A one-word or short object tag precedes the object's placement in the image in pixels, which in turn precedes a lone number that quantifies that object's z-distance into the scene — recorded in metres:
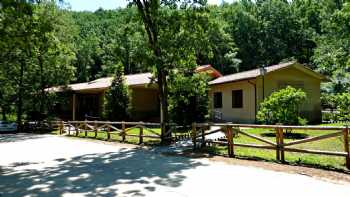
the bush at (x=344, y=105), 10.52
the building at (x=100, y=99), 28.95
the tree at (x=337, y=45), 14.12
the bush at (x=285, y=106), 17.39
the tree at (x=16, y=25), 10.63
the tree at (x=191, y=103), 20.09
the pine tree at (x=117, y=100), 25.36
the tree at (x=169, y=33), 16.05
